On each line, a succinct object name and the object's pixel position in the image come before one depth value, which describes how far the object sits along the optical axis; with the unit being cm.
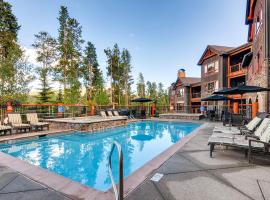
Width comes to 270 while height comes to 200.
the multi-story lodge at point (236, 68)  793
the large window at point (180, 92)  2852
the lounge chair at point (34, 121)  810
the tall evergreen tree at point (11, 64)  1232
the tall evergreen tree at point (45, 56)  2217
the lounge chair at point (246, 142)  339
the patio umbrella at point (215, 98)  1182
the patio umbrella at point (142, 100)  1562
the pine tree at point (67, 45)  2161
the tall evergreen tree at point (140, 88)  4181
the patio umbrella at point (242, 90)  628
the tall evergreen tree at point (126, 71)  3299
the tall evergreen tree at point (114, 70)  3014
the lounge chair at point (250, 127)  510
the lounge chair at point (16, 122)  734
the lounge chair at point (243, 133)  417
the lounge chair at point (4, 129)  665
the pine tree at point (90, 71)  2747
